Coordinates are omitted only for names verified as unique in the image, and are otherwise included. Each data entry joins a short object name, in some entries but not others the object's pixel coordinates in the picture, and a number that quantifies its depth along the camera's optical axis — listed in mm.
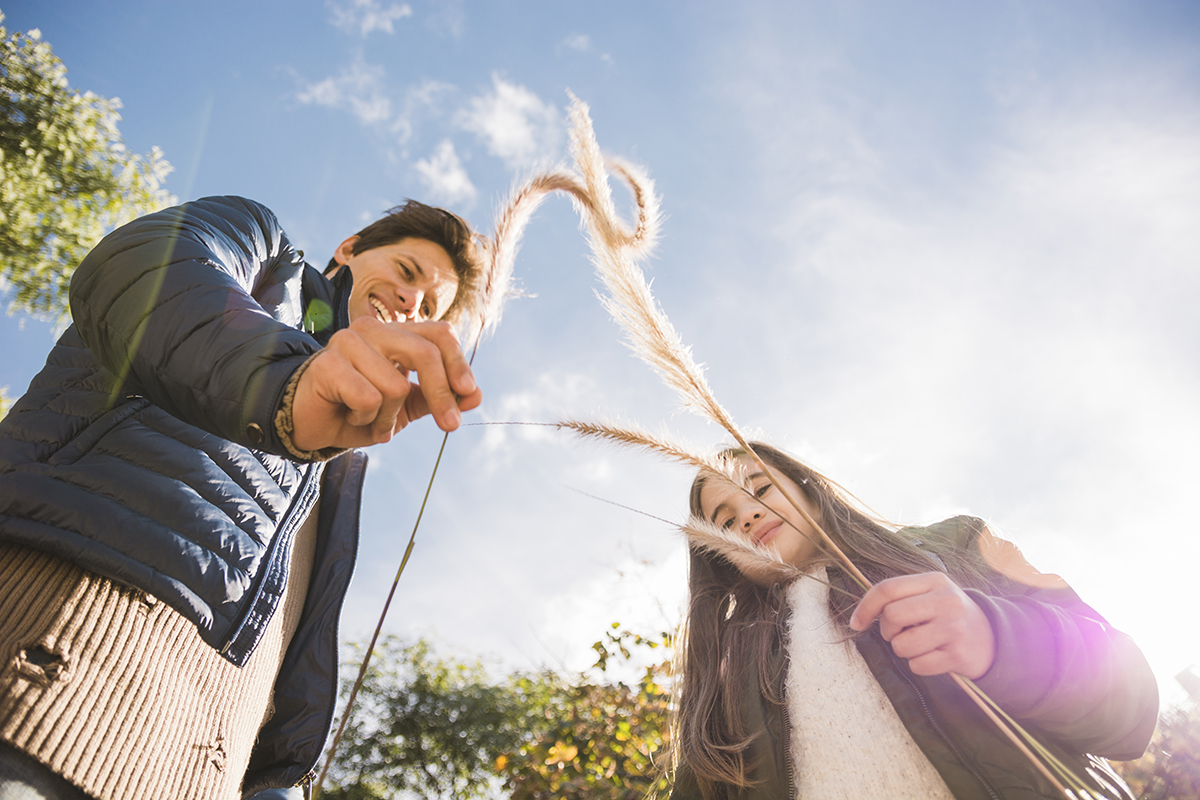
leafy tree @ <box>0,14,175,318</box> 5676
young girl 1206
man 692
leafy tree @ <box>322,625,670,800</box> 11094
